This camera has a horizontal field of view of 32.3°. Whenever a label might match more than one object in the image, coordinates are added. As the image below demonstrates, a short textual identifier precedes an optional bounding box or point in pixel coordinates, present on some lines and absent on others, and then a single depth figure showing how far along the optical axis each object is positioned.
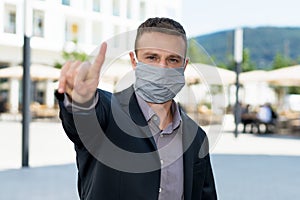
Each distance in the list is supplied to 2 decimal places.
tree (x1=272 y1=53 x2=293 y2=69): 63.52
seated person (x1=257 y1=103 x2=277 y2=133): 19.09
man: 1.62
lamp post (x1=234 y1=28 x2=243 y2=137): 17.38
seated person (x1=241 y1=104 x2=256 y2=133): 19.95
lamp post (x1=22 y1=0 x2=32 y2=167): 9.23
